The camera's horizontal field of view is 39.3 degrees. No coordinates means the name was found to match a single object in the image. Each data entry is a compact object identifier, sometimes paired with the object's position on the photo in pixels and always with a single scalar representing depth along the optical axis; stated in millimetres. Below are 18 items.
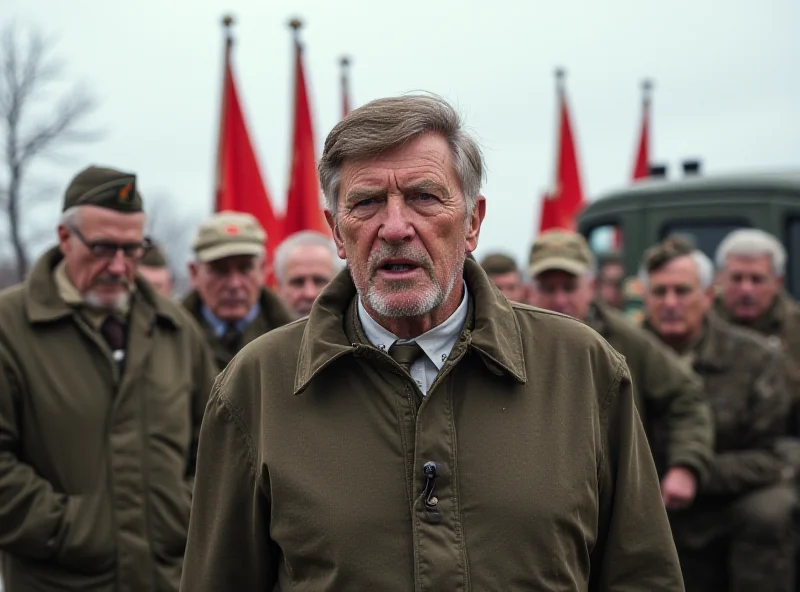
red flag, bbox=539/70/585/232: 12125
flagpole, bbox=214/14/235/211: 9735
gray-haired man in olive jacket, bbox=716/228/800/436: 6875
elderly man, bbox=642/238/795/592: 5883
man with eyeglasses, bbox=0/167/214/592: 4035
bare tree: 18516
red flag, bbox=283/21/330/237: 9719
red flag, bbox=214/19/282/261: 9734
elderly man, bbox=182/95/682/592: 2633
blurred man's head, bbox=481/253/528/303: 7480
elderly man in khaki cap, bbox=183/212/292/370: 5648
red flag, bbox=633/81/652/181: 14310
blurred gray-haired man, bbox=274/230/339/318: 6324
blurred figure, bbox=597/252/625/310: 9328
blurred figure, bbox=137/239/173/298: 7945
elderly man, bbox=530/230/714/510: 5562
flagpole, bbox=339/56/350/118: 12096
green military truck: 8367
